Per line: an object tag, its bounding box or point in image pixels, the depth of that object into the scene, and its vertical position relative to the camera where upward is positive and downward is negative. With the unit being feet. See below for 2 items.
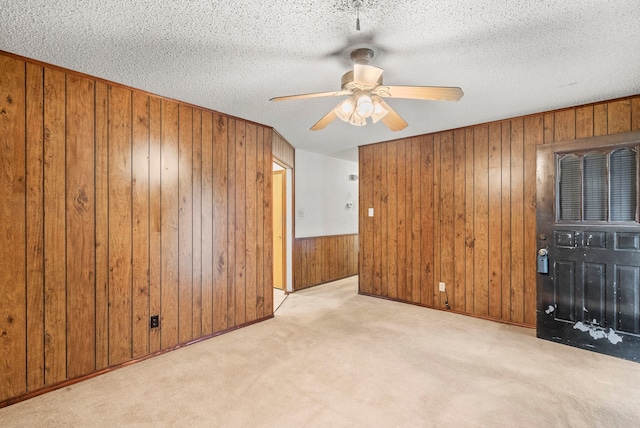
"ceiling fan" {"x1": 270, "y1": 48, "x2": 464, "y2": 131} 5.97 +2.54
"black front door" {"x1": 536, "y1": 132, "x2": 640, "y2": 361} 9.21 -0.83
